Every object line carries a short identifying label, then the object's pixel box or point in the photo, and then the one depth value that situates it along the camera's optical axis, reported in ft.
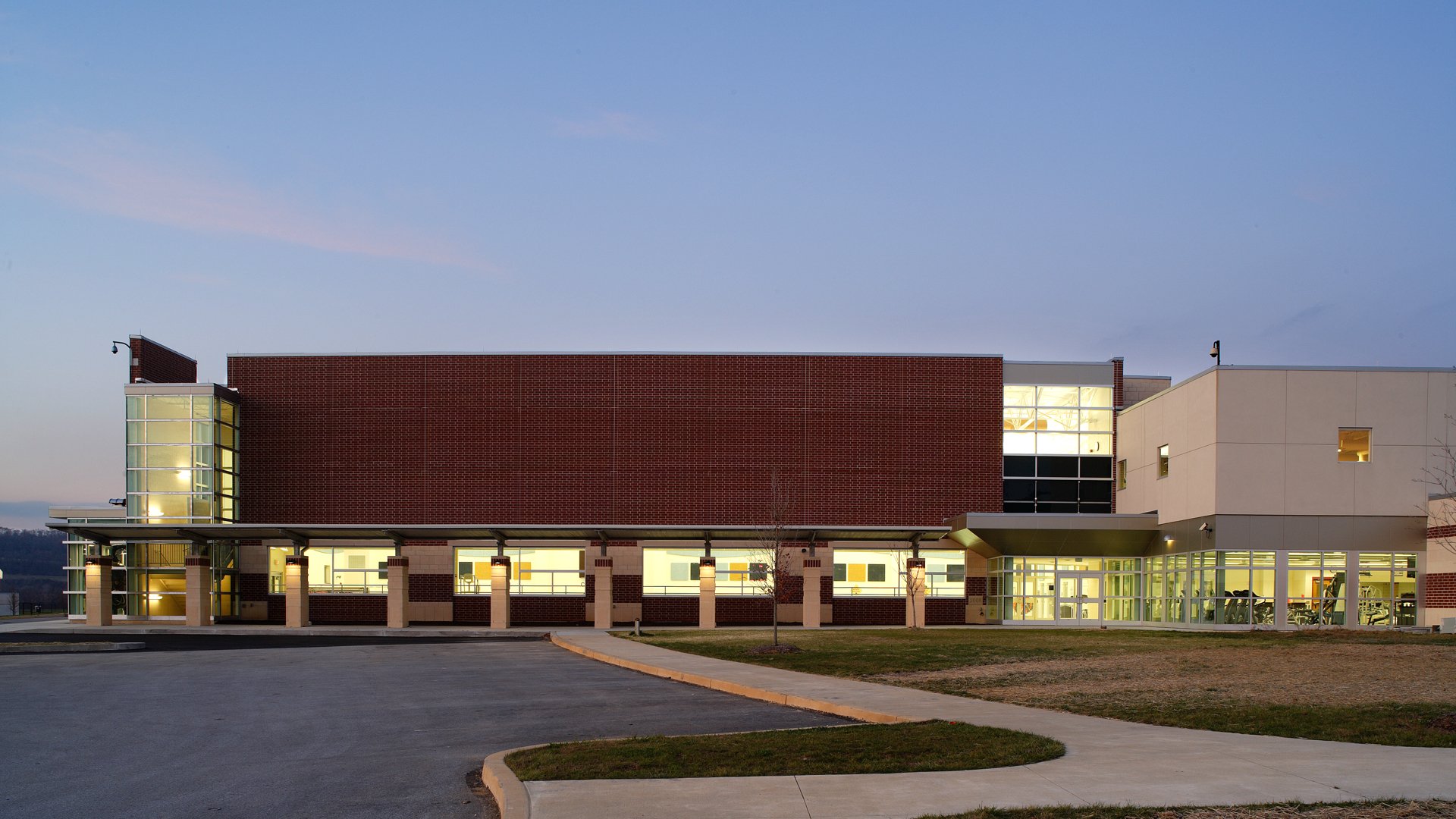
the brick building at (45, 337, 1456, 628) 163.02
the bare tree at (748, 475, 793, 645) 151.53
